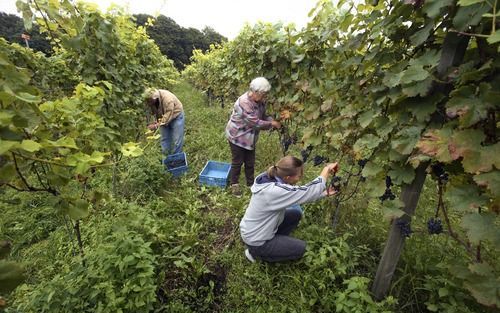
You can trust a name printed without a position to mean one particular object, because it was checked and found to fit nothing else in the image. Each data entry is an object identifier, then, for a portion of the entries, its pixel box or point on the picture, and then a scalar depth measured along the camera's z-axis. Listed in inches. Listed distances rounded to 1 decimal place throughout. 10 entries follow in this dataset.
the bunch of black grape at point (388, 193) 73.1
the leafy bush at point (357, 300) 77.1
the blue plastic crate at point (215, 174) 163.6
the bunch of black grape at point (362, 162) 84.8
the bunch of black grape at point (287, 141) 148.9
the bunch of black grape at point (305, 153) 122.8
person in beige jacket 173.6
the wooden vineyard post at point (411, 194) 52.8
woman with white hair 138.8
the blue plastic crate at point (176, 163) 175.6
